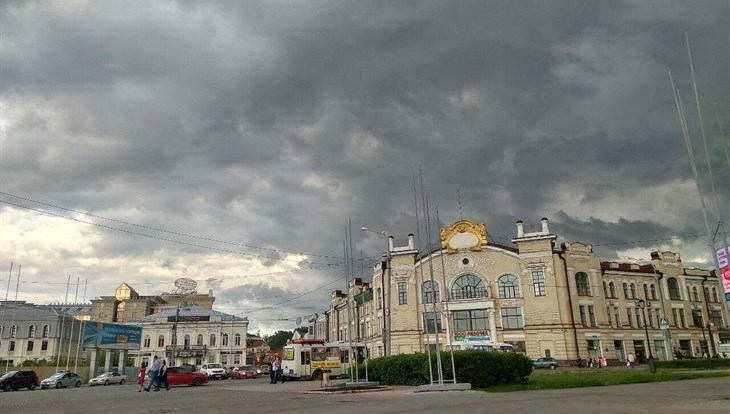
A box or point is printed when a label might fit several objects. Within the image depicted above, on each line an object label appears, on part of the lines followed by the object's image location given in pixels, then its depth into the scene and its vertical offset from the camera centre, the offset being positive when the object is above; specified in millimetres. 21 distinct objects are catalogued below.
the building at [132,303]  124188 +12998
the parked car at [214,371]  56203 -1547
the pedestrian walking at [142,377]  35031 -1219
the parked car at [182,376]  39344 -1420
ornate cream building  58906 +5160
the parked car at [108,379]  51344 -1893
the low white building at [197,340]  94062 +2907
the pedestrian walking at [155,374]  32909 -976
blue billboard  60062 +2646
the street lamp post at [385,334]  36175 +1546
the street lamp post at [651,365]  33641 -1534
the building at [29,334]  87125 +4424
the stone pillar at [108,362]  60438 -355
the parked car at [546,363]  54219 -1831
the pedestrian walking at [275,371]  40988 -1305
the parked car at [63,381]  46125 -1713
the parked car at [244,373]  60625 -2012
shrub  25812 -1003
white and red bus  46969 -688
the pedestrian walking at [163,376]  33812 -1154
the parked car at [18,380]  42522 -1437
